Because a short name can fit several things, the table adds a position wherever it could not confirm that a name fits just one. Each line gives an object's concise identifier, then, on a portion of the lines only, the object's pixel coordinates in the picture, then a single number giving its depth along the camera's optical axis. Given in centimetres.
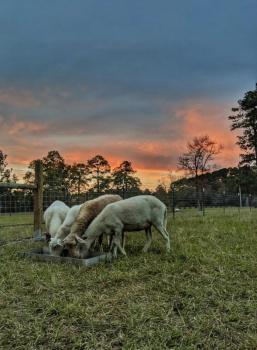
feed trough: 561
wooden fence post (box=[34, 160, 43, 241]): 890
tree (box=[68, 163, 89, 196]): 4682
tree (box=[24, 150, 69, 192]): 4514
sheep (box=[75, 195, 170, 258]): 635
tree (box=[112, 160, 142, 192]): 4746
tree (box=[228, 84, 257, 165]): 3975
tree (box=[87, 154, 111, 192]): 4994
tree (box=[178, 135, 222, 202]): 3900
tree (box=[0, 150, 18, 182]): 3928
